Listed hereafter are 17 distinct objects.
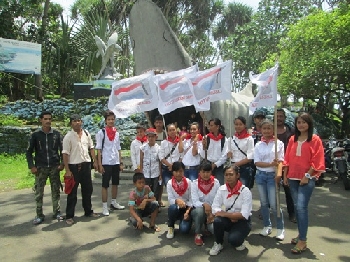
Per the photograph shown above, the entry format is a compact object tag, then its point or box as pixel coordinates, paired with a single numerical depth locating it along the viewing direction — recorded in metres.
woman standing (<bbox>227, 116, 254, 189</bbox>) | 4.68
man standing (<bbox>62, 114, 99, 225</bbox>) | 5.08
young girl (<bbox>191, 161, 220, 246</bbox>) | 4.24
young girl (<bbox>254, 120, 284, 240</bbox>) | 4.29
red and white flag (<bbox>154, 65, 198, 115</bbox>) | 4.83
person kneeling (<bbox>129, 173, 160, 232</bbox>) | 4.71
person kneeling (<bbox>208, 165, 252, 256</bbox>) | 3.90
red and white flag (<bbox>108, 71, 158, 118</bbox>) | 5.00
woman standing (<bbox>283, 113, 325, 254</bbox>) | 3.80
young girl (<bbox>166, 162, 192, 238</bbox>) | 4.41
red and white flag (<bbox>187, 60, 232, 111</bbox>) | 4.63
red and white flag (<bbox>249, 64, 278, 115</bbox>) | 4.35
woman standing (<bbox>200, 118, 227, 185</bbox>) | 4.89
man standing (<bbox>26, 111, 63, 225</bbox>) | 5.04
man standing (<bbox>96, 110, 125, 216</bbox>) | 5.47
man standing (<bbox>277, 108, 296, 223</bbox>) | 5.00
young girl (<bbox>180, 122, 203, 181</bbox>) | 5.09
